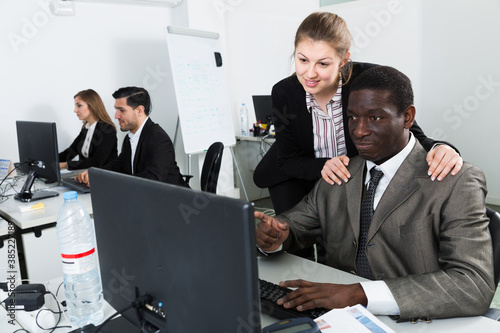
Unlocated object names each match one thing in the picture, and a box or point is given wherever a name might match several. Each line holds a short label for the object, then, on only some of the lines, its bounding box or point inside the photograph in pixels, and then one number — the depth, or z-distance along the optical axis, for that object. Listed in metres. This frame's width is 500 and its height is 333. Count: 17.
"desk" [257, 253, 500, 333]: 0.93
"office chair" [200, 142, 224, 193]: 2.75
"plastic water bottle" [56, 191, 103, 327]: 0.95
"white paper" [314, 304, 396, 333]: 0.88
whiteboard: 3.77
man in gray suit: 0.98
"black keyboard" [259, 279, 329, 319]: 0.97
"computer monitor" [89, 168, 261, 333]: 0.58
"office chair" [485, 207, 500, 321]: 1.06
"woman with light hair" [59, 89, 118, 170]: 3.50
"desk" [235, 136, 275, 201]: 4.45
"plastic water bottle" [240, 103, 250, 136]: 4.67
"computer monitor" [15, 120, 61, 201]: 2.29
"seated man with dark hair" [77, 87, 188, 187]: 2.70
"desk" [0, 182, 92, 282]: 2.05
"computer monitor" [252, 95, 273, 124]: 4.40
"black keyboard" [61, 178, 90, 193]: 2.48
